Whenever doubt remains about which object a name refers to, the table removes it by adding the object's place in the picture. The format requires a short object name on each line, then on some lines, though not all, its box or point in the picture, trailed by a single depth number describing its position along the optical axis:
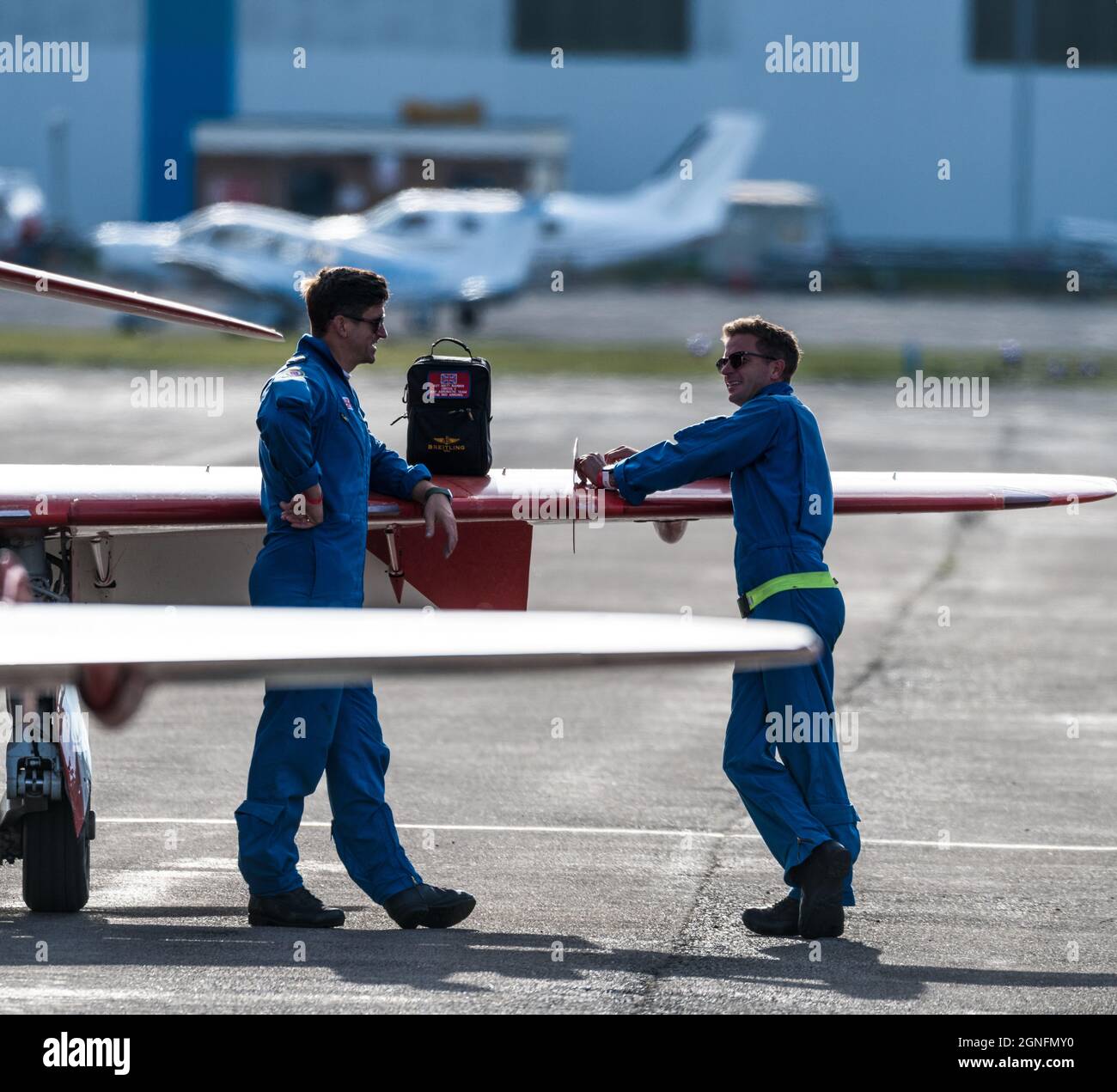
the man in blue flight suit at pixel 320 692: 12.76
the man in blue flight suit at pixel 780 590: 12.79
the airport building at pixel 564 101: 123.81
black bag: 14.38
